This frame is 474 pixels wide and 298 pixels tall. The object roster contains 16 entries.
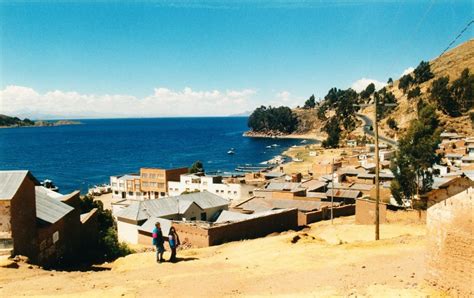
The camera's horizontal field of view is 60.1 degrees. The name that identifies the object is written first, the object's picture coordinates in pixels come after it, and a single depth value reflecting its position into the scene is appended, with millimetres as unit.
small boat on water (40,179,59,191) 77712
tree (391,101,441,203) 42969
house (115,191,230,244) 38925
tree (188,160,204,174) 84438
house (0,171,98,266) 18656
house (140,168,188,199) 74562
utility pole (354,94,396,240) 22422
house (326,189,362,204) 50688
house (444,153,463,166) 68219
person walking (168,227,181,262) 19547
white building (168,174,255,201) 64812
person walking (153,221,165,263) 19281
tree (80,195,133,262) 26859
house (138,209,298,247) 29969
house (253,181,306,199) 48562
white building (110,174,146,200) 78625
